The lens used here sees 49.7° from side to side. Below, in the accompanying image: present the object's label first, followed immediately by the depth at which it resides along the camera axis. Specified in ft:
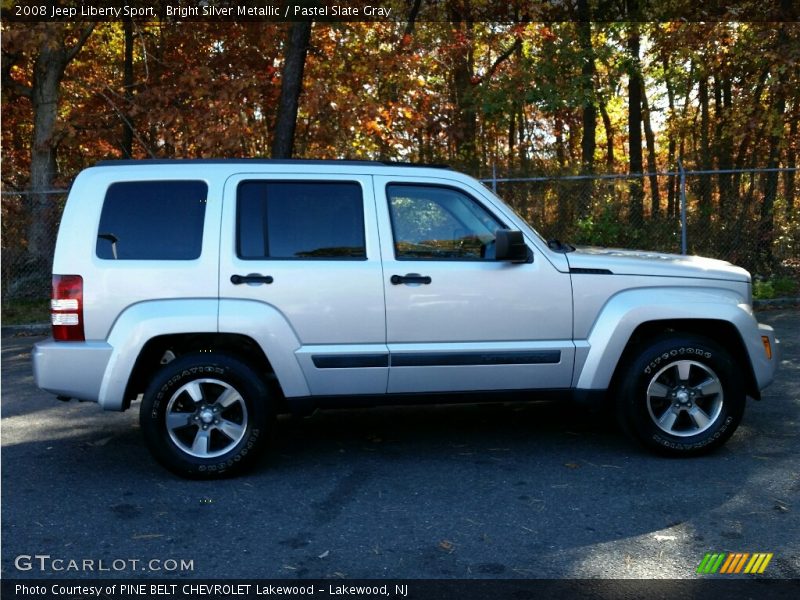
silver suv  17.85
